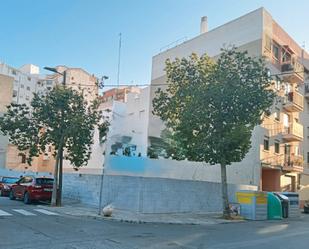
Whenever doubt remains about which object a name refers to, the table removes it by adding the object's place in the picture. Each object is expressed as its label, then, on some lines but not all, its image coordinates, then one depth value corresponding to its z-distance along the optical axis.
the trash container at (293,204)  15.86
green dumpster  14.32
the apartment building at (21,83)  65.11
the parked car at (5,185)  19.05
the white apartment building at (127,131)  17.13
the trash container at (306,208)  20.03
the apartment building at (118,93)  43.78
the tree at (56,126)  13.64
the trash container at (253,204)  13.61
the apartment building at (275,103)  20.35
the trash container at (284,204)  15.22
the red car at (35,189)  14.46
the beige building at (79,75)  55.55
